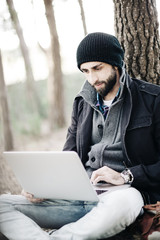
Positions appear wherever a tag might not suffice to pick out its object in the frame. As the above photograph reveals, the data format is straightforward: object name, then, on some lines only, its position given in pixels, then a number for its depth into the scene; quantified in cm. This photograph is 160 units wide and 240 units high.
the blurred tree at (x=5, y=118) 659
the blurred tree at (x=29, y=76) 1071
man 185
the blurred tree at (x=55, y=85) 773
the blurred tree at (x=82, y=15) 601
